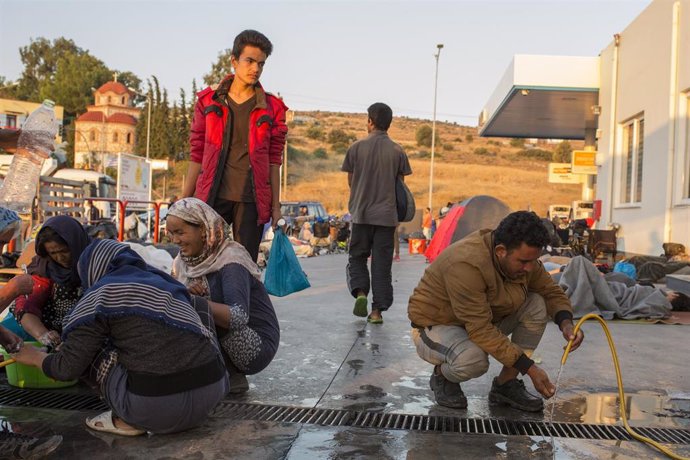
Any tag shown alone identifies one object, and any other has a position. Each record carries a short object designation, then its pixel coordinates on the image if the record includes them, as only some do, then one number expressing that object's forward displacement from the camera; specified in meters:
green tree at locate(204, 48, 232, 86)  65.94
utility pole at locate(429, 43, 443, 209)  41.97
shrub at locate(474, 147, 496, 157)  80.38
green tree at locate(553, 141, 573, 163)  71.88
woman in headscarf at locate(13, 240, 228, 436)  2.73
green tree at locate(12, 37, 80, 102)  94.88
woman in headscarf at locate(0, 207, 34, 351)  3.21
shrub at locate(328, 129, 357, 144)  81.50
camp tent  9.83
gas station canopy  18.73
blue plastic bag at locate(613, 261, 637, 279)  10.07
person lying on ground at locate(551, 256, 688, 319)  6.96
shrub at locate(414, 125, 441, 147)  83.21
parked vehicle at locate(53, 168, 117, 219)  23.78
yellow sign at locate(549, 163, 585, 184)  27.02
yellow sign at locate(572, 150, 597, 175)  20.33
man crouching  3.27
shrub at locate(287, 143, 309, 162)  70.41
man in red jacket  4.37
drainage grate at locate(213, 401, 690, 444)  3.26
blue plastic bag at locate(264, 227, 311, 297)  4.76
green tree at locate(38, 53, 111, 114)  86.38
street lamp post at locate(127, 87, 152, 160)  58.47
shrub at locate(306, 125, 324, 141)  84.88
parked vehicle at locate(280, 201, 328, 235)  23.64
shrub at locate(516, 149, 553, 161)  78.64
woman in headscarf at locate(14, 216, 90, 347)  3.53
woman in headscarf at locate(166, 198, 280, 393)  3.48
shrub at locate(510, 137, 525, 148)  86.71
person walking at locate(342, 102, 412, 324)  6.09
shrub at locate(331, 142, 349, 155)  76.41
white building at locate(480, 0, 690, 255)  12.51
